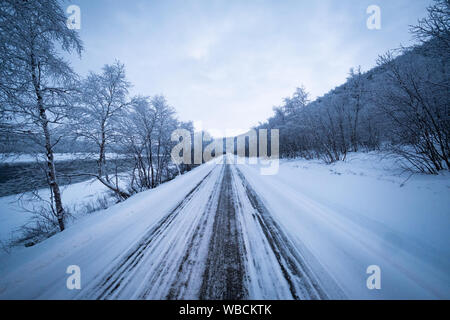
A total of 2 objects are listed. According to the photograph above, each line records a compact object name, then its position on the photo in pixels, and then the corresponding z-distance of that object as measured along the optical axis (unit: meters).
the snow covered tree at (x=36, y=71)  3.49
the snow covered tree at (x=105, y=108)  6.88
